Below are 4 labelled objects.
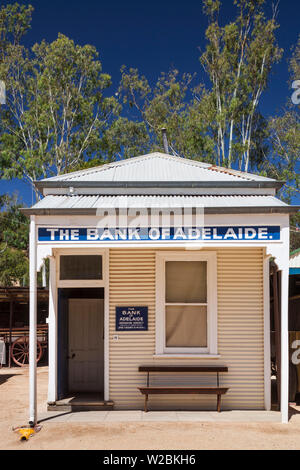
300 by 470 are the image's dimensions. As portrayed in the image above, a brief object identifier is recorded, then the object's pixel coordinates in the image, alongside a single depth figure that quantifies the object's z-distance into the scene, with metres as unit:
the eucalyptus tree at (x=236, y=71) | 29.84
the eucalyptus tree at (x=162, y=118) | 32.59
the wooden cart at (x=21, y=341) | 17.05
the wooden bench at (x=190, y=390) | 8.74
